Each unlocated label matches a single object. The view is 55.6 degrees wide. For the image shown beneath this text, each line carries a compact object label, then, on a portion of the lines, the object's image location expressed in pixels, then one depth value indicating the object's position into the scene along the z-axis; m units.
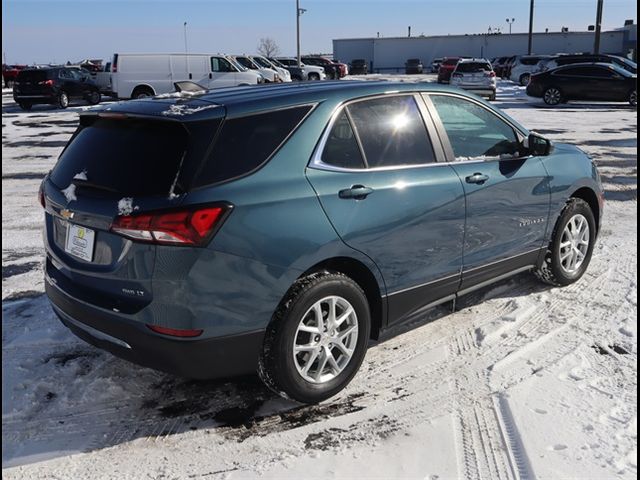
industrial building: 73.56
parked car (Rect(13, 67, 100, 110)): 23.30
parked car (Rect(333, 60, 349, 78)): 46.44
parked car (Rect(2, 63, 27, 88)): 42.25
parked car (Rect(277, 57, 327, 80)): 38.00
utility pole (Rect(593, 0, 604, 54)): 33.50
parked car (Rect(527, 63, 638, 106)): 22.69
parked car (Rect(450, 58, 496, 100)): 24.03
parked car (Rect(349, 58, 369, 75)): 62.91
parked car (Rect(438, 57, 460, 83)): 36.07
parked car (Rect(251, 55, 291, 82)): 29.56
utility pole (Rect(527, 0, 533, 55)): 53.09
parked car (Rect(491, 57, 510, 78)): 48.50
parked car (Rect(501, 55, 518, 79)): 44.93
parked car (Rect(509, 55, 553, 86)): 37.03
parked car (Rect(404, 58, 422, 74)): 63.52
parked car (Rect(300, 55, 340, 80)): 45.56
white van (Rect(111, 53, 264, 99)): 21.83
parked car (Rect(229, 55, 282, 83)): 27.16
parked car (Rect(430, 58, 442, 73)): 61.51
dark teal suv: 2.87
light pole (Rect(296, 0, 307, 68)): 52.69
